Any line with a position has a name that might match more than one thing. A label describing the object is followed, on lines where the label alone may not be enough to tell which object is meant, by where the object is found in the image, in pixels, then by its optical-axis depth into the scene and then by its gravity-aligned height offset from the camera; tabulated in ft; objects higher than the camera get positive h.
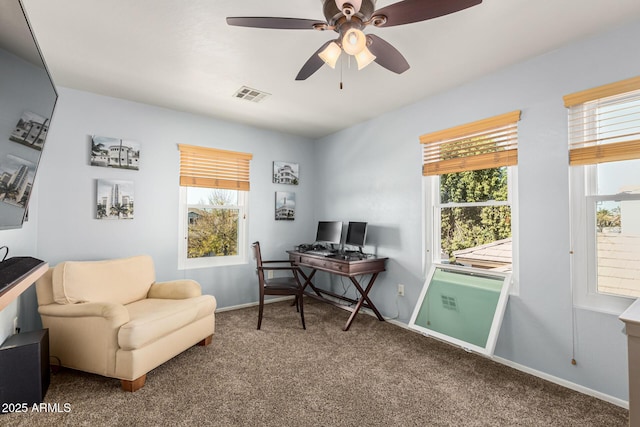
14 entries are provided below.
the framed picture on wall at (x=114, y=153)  10.61 +2.32
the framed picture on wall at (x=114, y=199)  10.66 +0.67
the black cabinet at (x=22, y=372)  6.22 -3.14
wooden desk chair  11.00 -2.48
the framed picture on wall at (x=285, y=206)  14.98 +0.61
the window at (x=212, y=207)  12.57 +0.50
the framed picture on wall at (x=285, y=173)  14.92 +2.24
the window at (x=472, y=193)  8.95 +0.82
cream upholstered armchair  7.13 -2.51
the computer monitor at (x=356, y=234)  12.32 -0.64
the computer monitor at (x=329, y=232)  13.42 -0.62
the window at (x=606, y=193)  6.87 +0.57
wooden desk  11.12 -1.88
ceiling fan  4.94 +3.40
